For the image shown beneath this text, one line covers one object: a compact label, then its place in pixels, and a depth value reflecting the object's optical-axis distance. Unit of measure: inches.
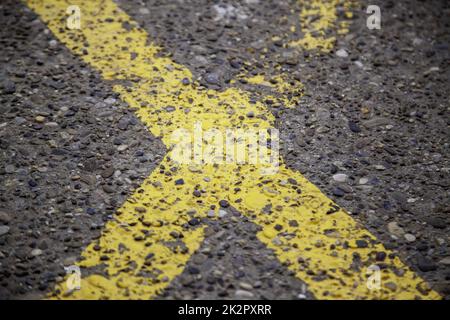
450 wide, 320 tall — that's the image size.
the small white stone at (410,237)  155.2
